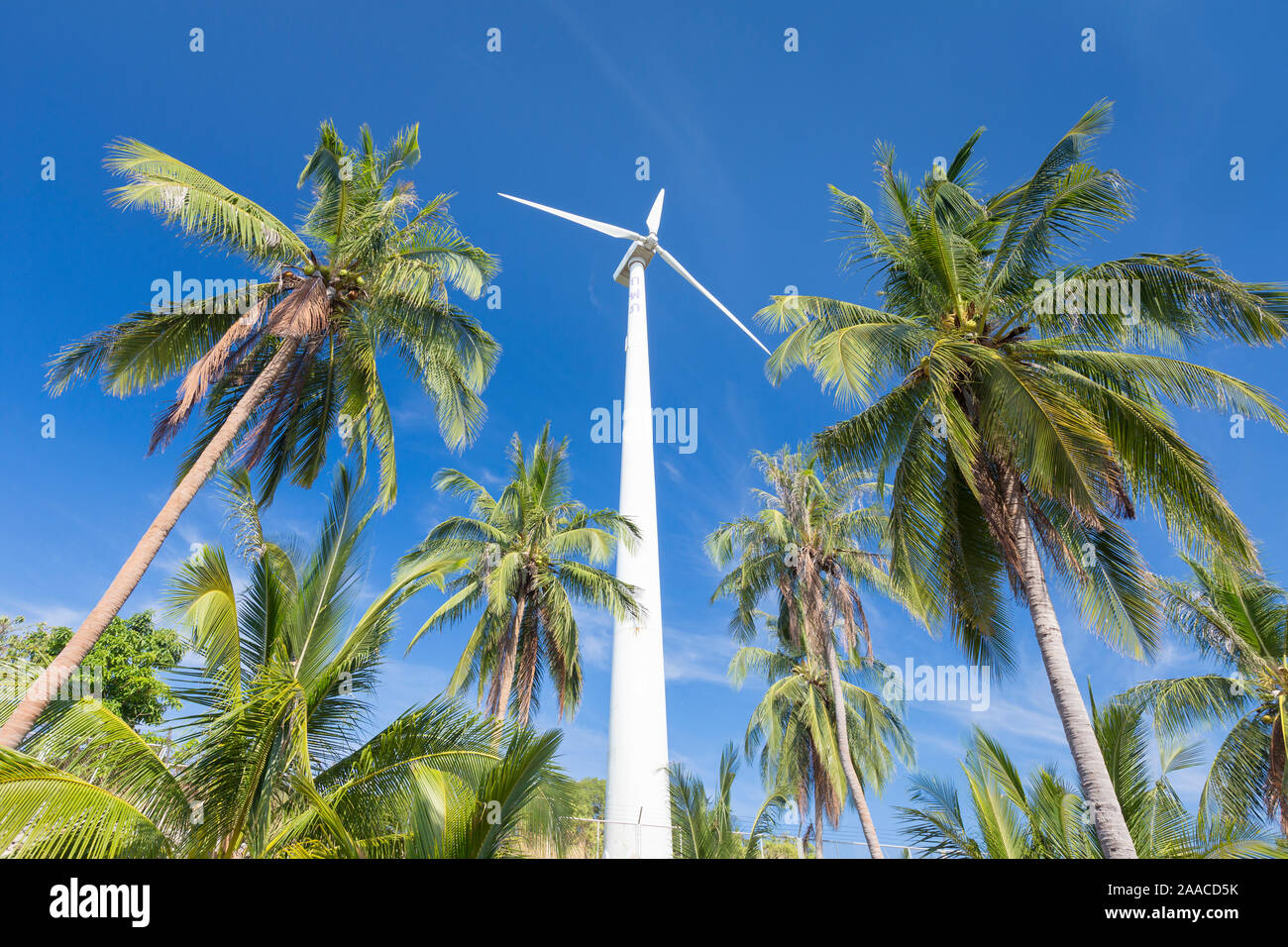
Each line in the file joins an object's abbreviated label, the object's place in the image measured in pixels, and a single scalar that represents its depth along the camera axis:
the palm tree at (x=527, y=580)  19.56
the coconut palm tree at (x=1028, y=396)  10.35
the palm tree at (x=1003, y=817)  11.64
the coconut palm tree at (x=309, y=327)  12.08
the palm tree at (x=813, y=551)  22.23
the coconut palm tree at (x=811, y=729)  26.03
